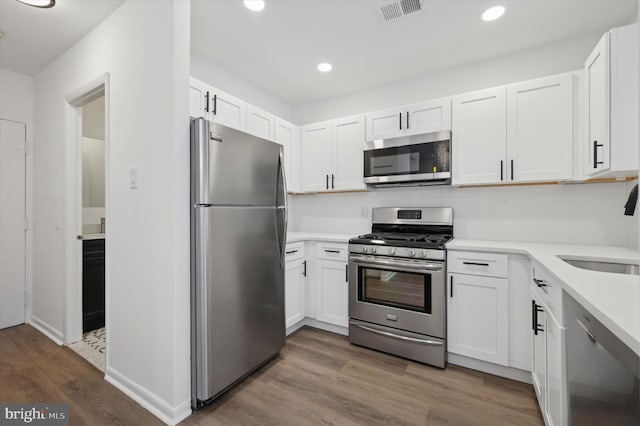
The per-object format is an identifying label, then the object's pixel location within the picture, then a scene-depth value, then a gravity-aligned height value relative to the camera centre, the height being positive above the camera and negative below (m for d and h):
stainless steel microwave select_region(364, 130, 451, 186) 2.61 +0.49
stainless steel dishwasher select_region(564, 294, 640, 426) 0.80 -0.54
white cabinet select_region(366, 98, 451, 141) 2.63 +0.89
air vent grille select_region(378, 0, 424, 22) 1.99 +1.45
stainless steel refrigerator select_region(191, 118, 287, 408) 1.75 -0.29
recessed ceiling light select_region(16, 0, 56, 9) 1.91 +1.41
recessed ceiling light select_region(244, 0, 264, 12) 1.98 +1.45
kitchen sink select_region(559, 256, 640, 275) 1.66 -0.33
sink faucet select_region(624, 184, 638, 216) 1.87 +0.05
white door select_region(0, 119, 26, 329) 2.94 -0.11
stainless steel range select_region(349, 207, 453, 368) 2.29 -0.68
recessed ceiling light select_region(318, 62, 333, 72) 2.84 +1.46
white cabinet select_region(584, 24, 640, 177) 1.58 +0.63
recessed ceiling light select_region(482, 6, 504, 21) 2.05 +1.45
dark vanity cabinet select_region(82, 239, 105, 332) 2.87 -0.74
